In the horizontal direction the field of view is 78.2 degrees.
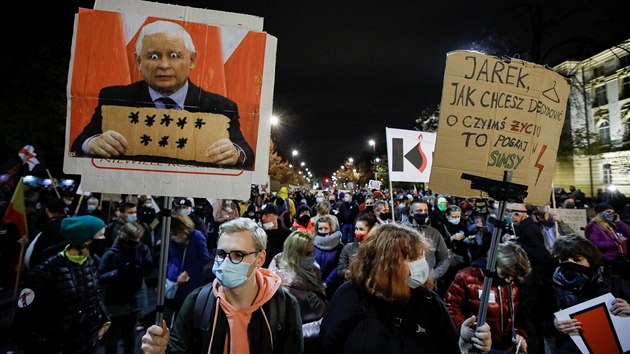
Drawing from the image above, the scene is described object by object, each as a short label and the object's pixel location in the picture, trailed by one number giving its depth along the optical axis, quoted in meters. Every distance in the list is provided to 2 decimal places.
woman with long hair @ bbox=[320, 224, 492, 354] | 2.45
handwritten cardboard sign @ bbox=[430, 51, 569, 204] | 2.79
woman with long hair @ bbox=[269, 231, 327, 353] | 3.51
